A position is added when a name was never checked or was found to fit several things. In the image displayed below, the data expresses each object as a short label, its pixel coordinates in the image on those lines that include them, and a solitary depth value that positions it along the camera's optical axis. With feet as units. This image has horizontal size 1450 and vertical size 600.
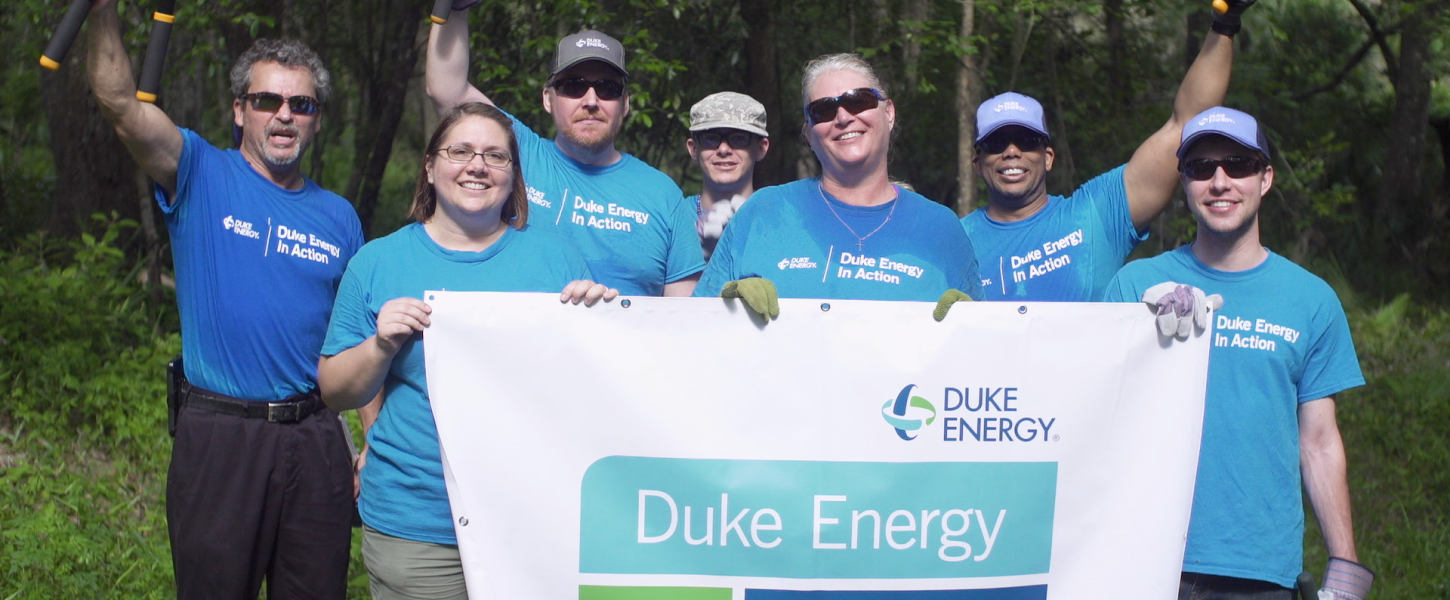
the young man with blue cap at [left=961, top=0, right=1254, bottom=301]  11.93
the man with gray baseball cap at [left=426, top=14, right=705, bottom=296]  12.09
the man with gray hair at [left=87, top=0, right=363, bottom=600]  11.46
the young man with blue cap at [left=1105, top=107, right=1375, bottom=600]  9.82
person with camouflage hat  15.51
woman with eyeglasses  9.68
